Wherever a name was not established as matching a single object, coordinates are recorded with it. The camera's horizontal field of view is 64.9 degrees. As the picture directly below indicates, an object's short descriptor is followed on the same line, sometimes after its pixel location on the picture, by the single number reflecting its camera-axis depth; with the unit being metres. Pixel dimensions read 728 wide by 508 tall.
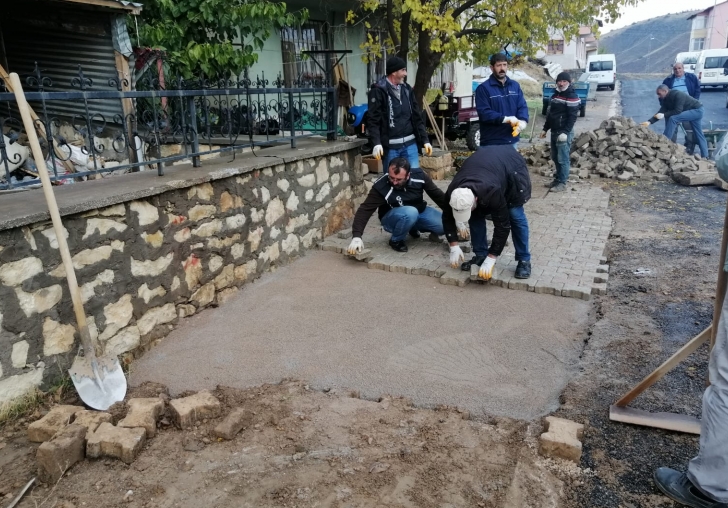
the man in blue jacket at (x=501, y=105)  6.38
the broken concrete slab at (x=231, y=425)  2.82
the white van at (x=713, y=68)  25.62
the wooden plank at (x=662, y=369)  2.75
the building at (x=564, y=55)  44.16
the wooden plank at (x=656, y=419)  2.85
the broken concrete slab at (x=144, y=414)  2.84
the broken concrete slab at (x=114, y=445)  2.66
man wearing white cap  4.39
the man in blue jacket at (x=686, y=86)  10.83
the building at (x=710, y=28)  57.19
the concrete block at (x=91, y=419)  2.80
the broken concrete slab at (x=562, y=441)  2.63
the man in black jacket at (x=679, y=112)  10.22
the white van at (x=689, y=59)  27.92
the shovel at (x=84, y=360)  2.89
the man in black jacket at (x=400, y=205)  5.23
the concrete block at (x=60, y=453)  2.55
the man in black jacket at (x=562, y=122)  8.41
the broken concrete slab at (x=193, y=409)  2.91
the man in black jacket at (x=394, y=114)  6.03
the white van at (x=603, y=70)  31.22
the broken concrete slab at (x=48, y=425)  2.79
